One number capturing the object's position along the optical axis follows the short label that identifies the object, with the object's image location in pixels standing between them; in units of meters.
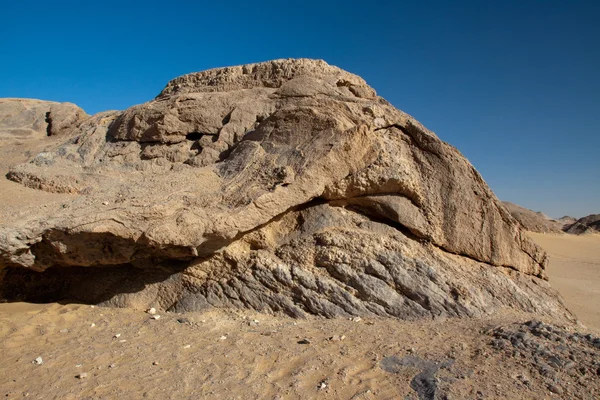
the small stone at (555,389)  2.70
